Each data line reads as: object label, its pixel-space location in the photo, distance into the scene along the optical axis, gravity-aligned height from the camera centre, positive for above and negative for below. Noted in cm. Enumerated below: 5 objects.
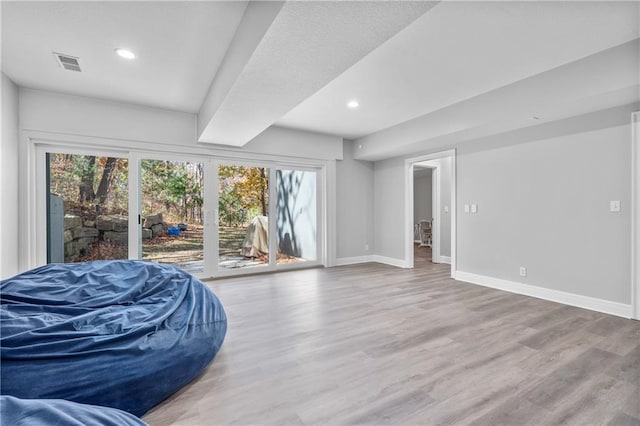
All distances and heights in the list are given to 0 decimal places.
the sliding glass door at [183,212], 401 +2
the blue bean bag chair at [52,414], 85 -62
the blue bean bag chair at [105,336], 150 -74
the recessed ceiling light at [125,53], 276 +156
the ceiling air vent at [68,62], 285 +156
